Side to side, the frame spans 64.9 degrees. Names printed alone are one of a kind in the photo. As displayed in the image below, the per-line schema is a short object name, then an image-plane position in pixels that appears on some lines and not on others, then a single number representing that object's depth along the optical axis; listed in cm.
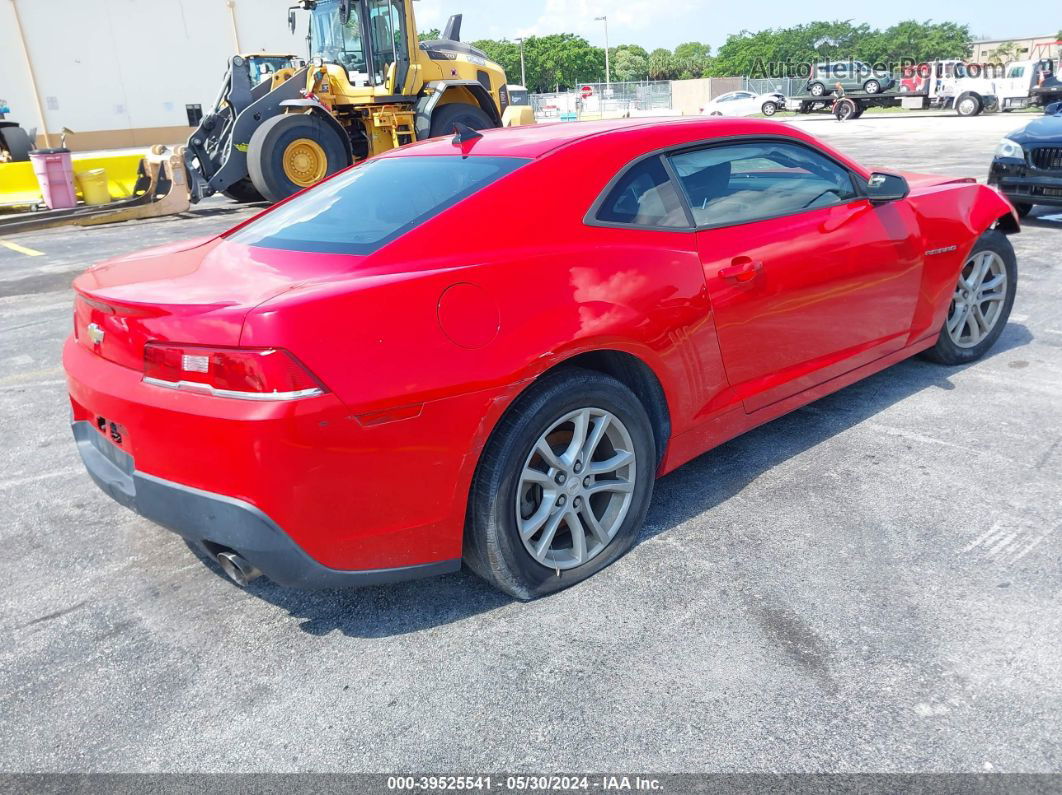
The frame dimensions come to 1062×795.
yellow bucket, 1415
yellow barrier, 1424
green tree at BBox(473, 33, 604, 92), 11775
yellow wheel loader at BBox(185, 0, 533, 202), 1262
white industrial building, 3453
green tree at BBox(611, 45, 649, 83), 13212
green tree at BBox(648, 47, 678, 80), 12454
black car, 860
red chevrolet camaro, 223
